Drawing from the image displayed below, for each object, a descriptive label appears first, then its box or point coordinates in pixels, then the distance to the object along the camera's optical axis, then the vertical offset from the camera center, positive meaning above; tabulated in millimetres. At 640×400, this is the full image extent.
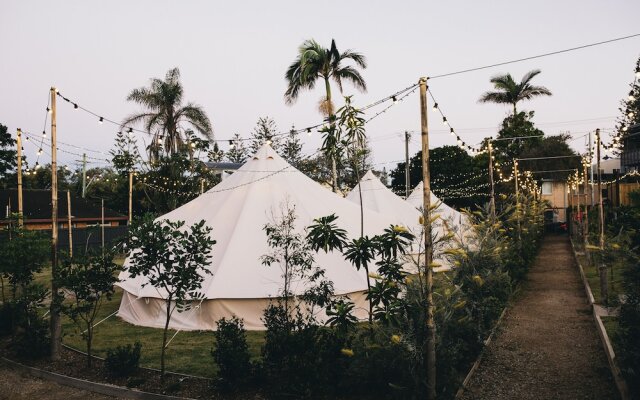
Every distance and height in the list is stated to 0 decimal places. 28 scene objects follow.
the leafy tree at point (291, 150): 47812 +6627
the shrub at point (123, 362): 7793 -2435
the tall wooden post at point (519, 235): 16202 -807
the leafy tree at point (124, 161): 40375 +4702
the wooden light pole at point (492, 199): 13227 +442
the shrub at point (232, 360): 6797 -2108
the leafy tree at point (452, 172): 41281 +3814
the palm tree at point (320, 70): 20547 +6363
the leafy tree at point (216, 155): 50619 +6656
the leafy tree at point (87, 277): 8047 -1062
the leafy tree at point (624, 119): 29945 +7843
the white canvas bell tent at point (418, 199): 23473 +730
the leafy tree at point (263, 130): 50938 +9225
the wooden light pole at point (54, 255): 8611 -744
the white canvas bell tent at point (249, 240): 11055 -649
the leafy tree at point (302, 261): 7160 -787
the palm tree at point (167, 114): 27917 +6037
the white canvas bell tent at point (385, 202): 20656 +525
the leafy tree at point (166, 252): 6992 -556
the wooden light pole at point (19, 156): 14231 +1908
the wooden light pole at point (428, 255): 6086 -559
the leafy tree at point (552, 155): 41594 +5018
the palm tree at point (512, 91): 39969 +10435
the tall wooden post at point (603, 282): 10977 -1699
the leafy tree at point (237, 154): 57281 +7469
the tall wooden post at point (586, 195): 19831 +770
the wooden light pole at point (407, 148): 27828 +3897
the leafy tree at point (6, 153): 36500 +4901
